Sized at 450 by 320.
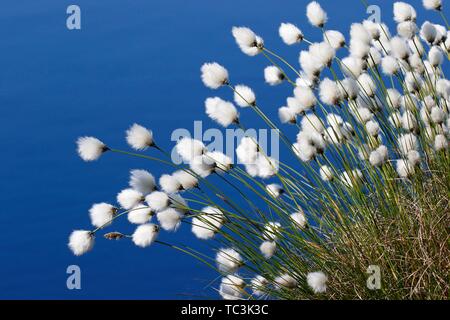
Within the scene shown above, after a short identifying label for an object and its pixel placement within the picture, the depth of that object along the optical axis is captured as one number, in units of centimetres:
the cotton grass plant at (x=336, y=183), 519
